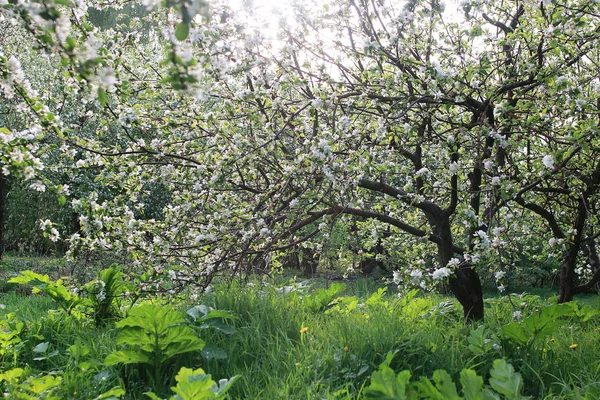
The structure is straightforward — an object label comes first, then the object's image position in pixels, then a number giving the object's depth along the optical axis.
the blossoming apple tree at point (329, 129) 3.18
